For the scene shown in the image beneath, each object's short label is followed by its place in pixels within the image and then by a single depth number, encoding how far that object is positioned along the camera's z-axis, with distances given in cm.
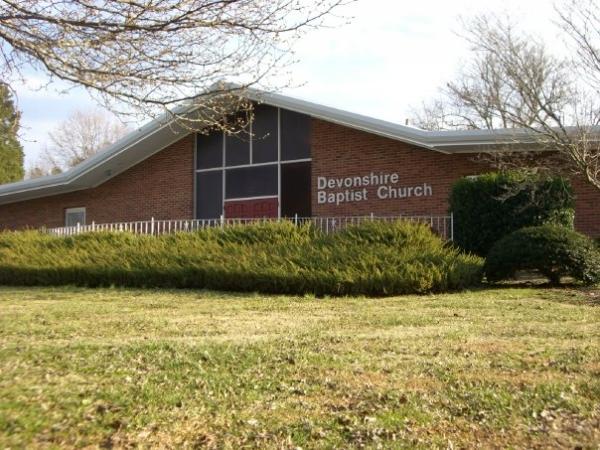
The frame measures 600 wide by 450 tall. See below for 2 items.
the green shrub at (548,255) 1139
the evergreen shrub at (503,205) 1322
